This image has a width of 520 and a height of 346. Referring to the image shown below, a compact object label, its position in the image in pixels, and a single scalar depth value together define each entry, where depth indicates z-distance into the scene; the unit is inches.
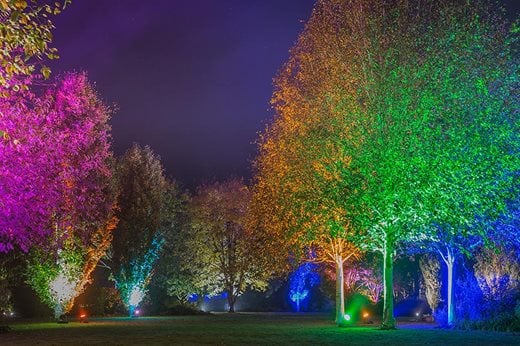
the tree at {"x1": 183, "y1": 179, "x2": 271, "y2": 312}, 2623.0
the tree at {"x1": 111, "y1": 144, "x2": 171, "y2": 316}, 2110.0
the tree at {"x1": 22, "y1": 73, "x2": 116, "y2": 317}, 1514.5
